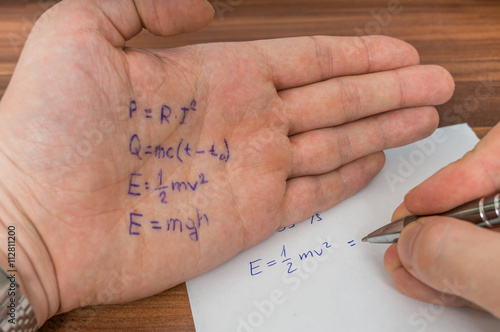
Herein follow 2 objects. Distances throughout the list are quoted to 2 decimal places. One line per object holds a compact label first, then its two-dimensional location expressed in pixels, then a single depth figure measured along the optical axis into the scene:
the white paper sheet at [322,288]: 0.24
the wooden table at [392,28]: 0.31
